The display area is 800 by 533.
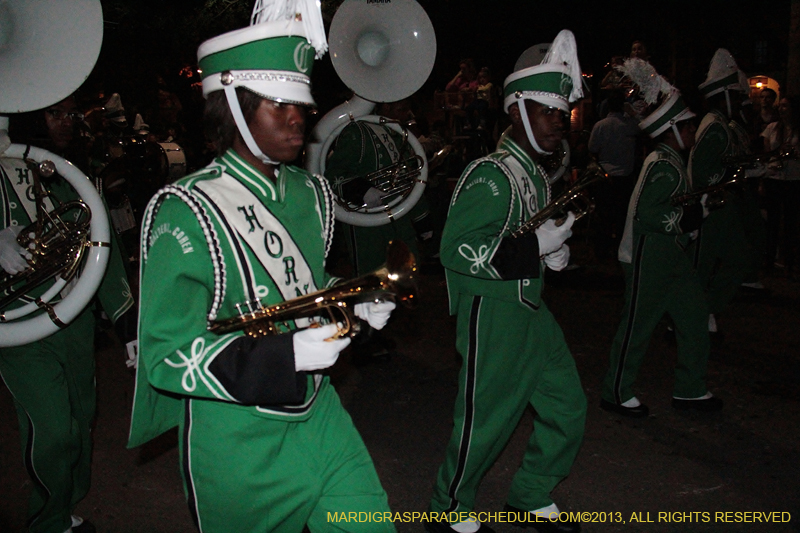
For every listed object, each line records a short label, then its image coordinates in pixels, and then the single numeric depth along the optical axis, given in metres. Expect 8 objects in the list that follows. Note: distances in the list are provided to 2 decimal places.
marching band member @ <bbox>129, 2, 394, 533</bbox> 1.92
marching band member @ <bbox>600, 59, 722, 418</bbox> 4.66
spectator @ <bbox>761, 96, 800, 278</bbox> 8.80
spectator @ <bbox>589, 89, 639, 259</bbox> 9.27
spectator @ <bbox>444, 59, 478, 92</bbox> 12.44
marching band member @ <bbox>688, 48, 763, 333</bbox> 6.06
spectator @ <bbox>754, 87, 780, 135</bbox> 10.15
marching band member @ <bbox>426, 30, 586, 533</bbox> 3.22
